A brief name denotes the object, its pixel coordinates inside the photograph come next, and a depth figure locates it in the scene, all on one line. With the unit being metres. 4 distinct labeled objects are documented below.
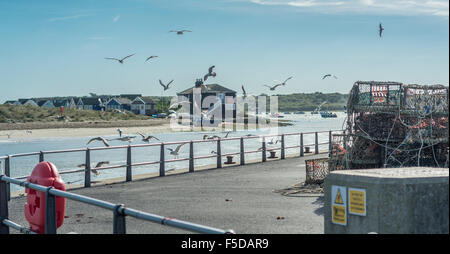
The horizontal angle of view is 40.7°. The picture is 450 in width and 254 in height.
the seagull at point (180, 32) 32.79
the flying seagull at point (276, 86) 39.59
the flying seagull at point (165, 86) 39.18
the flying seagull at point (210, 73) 35.41
